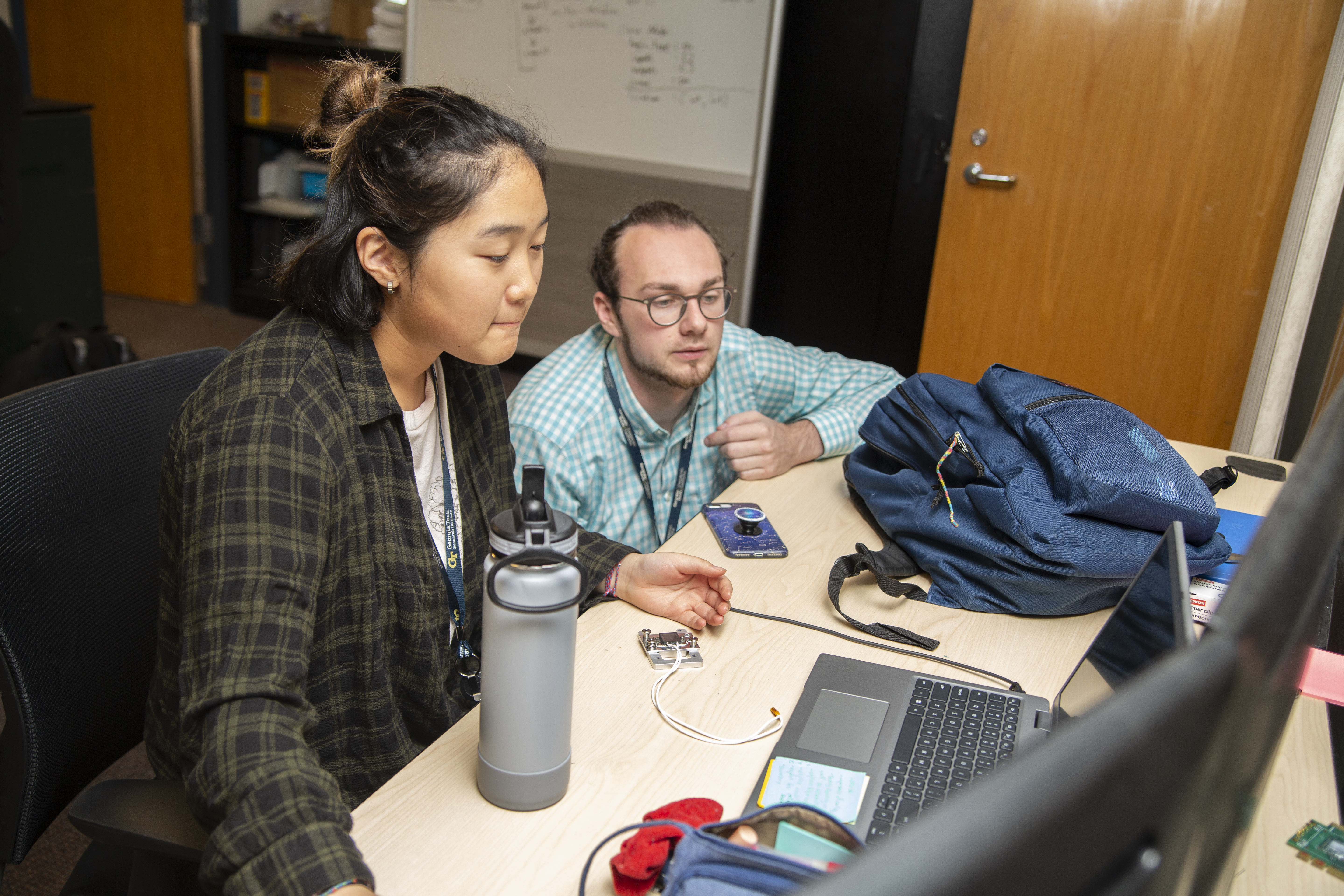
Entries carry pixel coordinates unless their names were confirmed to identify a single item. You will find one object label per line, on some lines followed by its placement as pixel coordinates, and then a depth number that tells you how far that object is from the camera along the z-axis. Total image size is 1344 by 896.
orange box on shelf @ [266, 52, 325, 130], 4.15
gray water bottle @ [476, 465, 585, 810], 0.72
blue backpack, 1.17
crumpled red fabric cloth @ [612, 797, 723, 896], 0.72
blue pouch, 0.62
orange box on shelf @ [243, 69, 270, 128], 4.25
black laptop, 0.73
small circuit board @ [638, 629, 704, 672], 1.05
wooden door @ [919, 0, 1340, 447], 2.73
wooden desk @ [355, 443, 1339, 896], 0.78
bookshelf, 4.14
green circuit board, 0.82
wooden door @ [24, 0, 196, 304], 4.42
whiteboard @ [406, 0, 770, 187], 3.37
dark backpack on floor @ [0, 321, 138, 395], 2.42
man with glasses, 1.58
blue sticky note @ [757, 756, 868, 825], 0.83
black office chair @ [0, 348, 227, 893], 0.87
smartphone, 1.33
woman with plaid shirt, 0.83
